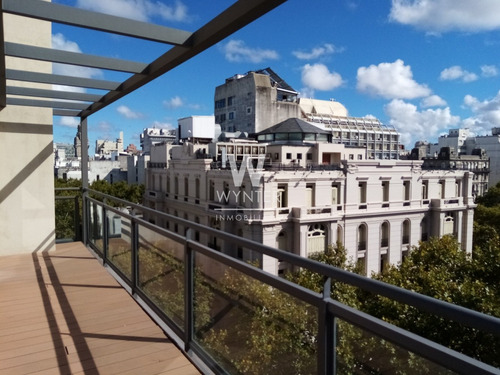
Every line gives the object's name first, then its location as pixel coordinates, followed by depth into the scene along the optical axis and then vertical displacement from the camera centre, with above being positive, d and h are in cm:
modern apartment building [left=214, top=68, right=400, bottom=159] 5641 +990
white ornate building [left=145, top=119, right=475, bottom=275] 2542 -245
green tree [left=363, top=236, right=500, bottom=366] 938 -420
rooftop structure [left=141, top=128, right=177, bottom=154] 9119 +784
